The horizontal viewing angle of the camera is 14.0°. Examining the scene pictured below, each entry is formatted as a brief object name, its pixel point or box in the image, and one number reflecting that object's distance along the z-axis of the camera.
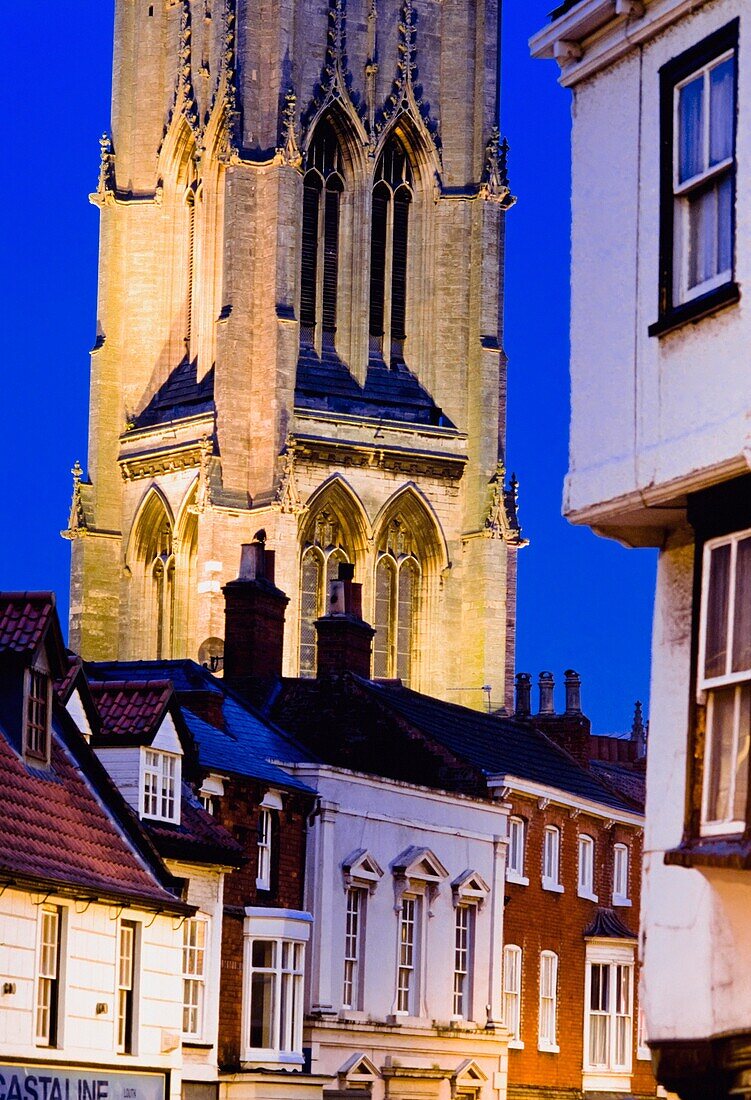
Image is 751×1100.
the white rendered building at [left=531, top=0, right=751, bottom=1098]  18.25
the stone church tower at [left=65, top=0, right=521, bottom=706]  88.44
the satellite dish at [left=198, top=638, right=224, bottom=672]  83.38
